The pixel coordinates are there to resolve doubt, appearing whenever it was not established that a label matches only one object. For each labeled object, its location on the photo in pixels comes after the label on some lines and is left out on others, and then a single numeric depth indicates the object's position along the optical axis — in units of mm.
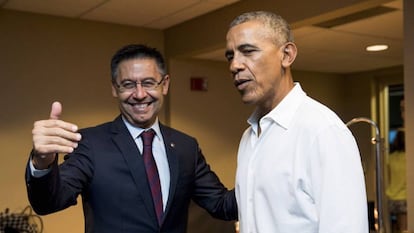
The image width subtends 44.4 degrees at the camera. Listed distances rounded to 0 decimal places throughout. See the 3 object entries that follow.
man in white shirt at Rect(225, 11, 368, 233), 1230
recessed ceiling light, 4796
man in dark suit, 1743
